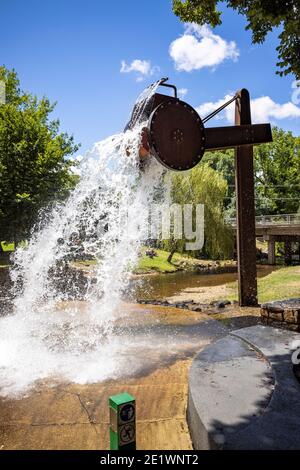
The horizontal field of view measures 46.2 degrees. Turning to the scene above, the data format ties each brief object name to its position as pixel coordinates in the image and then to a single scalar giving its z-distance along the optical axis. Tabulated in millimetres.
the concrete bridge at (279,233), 30531
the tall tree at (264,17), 5895
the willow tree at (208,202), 26547
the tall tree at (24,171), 19531
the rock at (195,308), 9336
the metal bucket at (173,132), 5719
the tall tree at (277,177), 41250
